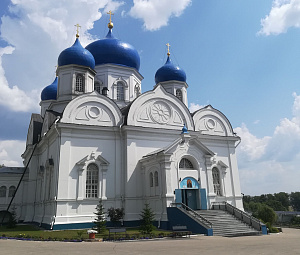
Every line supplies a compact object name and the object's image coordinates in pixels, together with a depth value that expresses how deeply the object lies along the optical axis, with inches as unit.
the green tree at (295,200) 3395.7
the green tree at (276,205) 2630.4
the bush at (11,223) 706.8
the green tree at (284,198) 3400.6
